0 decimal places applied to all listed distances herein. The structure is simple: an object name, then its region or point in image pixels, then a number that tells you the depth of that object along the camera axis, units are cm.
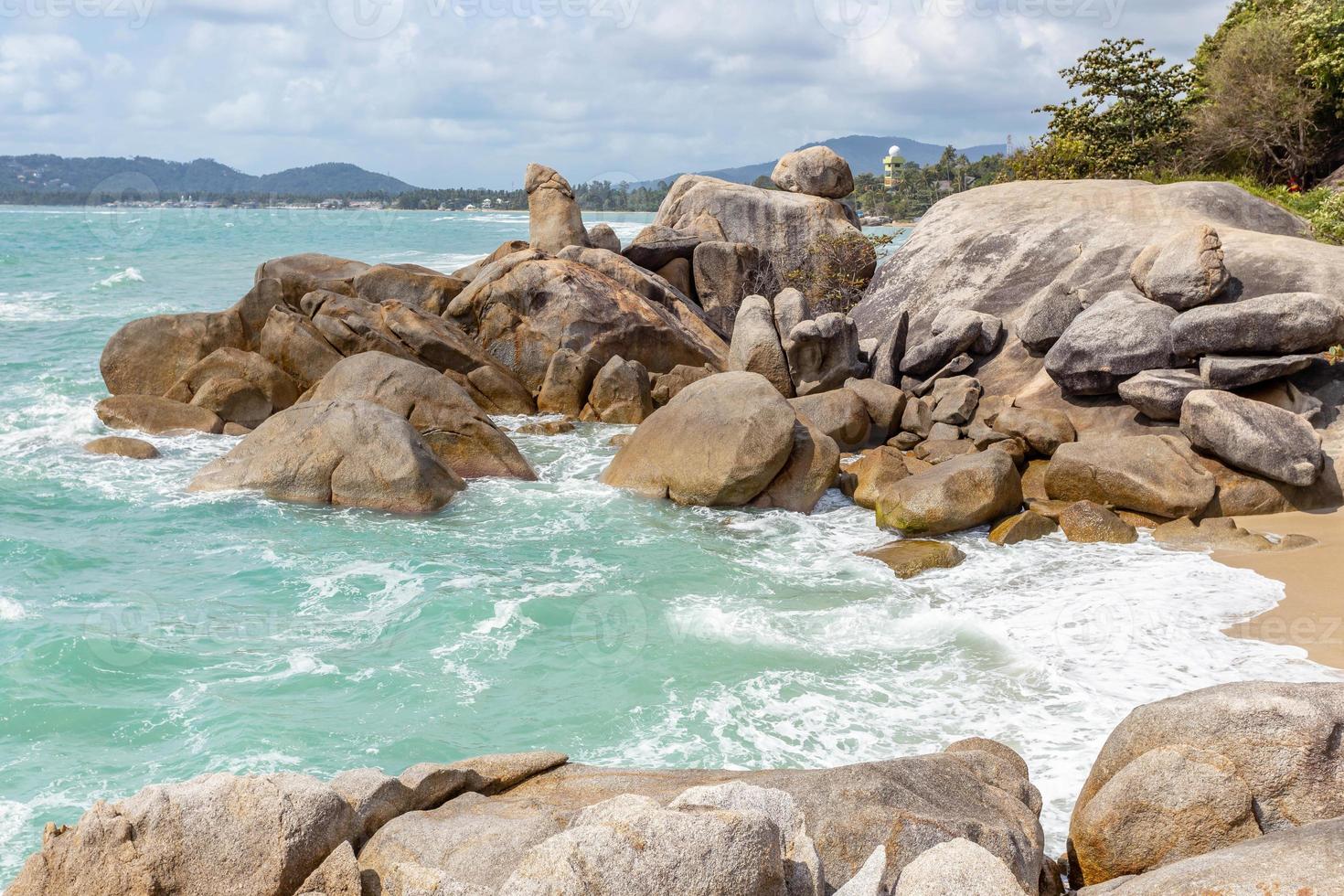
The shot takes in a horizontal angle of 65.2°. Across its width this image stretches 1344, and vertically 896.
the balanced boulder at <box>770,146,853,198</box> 2750
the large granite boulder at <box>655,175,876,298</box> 2638
